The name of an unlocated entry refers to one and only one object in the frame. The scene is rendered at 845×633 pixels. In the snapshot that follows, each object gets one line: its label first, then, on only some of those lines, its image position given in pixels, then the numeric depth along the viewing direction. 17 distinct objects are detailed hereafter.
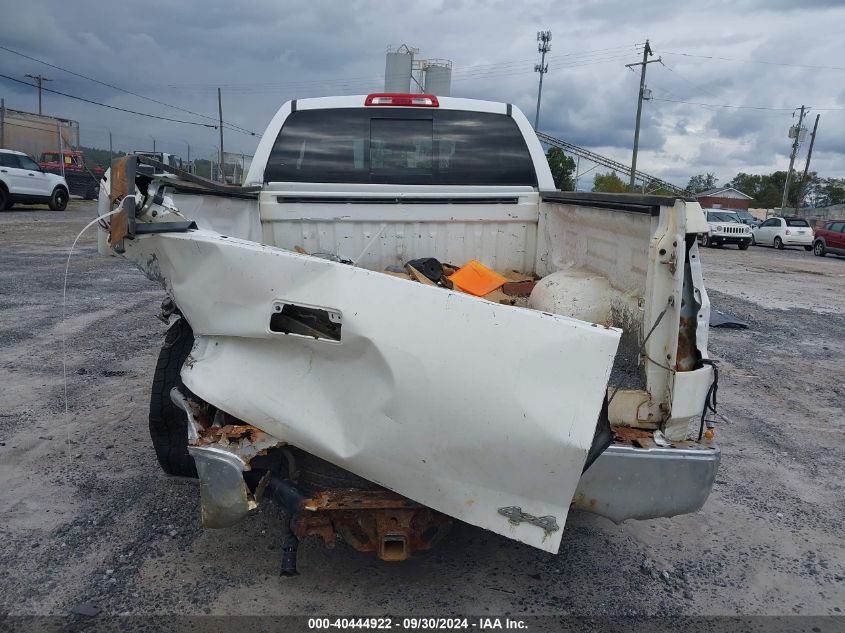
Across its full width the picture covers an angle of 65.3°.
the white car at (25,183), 20.14
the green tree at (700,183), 91.52
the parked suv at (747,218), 29.68
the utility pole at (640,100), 40.72
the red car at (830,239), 23.73
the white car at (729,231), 25.80
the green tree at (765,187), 81.25
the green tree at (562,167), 38.47
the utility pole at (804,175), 52.97
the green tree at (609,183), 55.01
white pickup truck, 2.12
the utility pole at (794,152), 51.50
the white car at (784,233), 27.69
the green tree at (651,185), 48.13
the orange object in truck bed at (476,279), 4.12
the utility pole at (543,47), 51.31
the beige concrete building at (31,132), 32.56
